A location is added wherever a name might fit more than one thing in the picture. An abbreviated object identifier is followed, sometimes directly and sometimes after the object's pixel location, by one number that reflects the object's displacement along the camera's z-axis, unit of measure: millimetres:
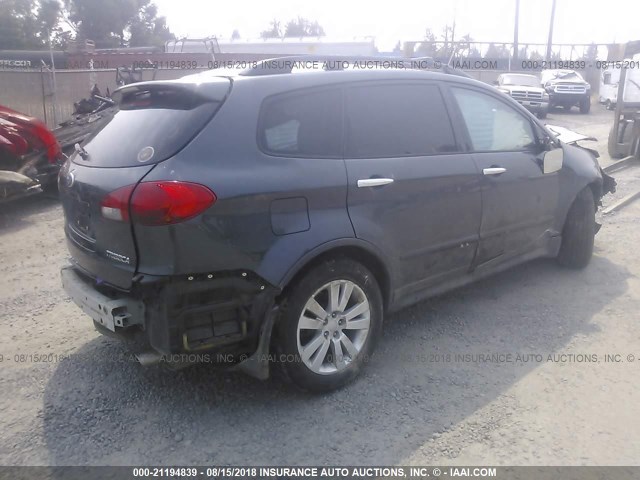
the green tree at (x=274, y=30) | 67625
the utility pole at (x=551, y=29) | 37031
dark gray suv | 2859
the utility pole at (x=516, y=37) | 34938
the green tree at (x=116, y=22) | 46406
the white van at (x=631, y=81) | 12266
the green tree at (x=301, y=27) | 69812
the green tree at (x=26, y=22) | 37375
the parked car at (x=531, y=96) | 22391
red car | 7254
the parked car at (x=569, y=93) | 25734
